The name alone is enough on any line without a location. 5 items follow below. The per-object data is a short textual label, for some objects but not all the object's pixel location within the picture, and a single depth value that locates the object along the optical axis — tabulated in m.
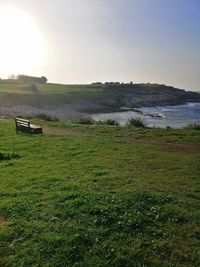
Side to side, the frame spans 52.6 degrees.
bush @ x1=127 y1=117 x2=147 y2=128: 17.21
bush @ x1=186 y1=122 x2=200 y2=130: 15.91
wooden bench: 13.75
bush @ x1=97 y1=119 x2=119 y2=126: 18.69
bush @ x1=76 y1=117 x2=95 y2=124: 18.52
